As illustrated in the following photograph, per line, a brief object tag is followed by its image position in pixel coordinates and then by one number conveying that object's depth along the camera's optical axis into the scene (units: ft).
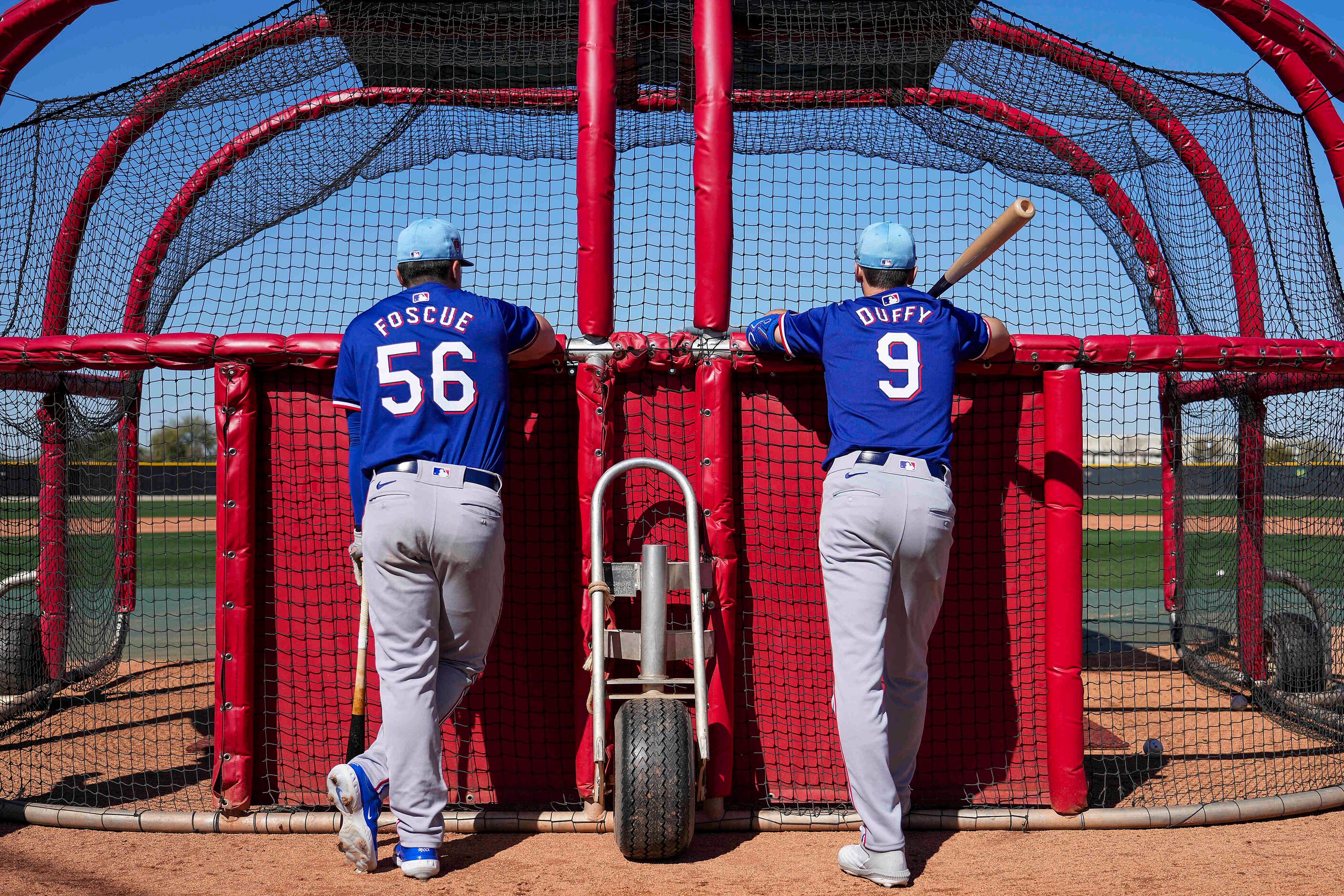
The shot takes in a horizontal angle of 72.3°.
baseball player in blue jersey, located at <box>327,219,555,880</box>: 10.32
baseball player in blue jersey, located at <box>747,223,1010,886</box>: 10.43
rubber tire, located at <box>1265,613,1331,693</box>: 17.93
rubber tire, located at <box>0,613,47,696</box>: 18.28
